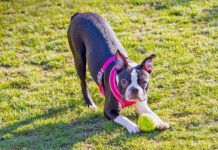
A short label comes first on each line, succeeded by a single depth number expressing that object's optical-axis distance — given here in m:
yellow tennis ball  6.81
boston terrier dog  6.61
